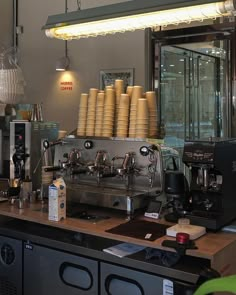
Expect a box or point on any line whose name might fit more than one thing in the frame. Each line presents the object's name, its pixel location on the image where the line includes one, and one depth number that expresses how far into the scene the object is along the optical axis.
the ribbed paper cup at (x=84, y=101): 2.68
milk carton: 2.12
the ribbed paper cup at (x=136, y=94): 2.48
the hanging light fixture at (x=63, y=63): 5.11
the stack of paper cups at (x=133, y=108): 2.46
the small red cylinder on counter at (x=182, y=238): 1.68
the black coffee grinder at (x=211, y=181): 1.92
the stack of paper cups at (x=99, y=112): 2.59
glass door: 4.45
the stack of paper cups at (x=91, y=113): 2.63
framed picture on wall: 4.69
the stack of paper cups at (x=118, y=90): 2.58
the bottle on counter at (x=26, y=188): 2.58
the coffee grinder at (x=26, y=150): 2.78
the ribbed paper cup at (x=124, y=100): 2.50
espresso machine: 2.28
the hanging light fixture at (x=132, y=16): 1.78
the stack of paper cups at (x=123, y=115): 2.50
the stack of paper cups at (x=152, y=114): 2.49
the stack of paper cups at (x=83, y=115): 2.68
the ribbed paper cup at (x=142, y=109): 2.41
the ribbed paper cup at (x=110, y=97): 2.55
